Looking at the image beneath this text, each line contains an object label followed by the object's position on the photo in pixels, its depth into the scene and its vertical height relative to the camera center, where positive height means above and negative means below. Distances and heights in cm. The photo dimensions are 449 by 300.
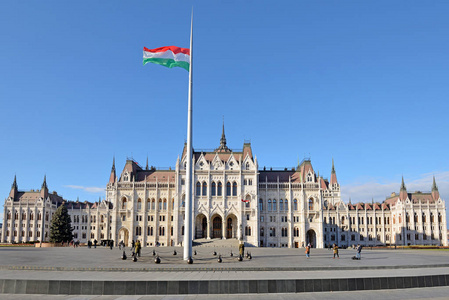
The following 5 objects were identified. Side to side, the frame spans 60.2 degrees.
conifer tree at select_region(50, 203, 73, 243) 8056 -247
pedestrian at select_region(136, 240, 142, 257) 3540 -289
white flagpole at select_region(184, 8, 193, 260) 3081 +99
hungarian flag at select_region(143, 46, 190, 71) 3209 +1311
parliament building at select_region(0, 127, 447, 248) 8769 +245
